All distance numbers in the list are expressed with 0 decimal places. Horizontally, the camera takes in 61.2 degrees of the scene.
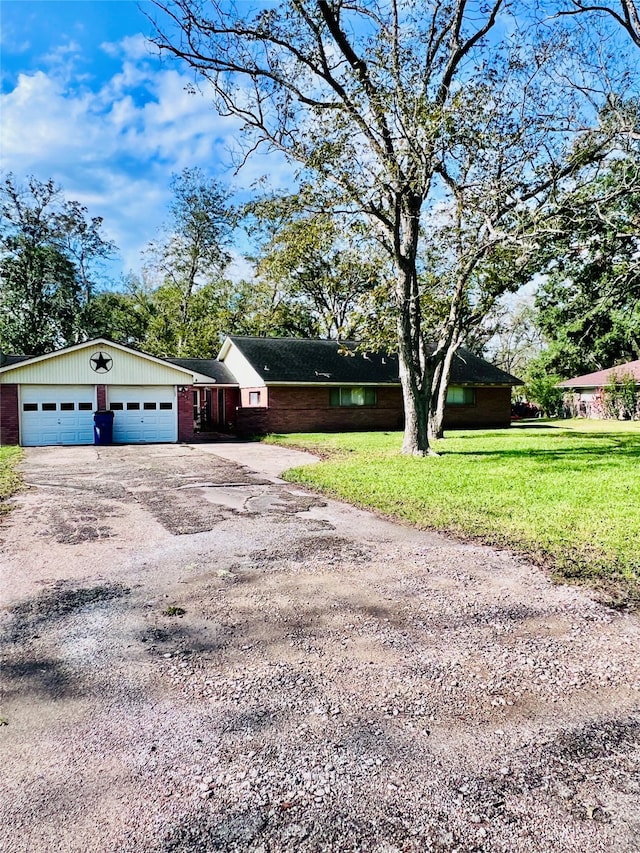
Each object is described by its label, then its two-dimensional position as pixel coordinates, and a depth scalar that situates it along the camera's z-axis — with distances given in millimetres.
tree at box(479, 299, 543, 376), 50656
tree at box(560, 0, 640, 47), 11961
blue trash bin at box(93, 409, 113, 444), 19219
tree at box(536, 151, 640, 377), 12359
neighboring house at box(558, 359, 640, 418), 32469
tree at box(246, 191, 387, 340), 14055
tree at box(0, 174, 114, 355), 33750
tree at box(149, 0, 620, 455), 12273
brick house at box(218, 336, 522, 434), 23375
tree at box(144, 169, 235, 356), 34875
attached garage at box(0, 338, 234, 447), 18922
